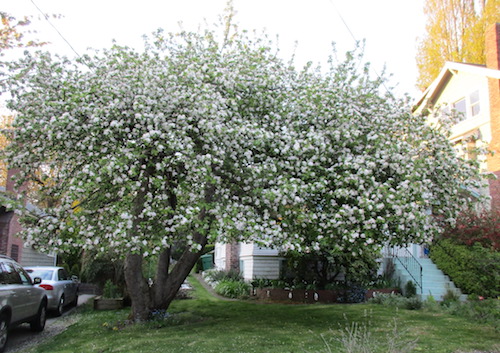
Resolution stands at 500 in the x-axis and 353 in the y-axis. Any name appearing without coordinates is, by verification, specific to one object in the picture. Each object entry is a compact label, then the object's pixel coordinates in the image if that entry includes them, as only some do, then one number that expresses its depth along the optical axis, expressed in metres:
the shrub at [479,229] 15.05
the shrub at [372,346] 5.41
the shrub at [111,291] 14.79
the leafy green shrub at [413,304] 13.69
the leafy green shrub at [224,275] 19.59
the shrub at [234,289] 17.28
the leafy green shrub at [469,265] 12.65
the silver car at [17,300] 8.12
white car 12.59
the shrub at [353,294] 15.80
